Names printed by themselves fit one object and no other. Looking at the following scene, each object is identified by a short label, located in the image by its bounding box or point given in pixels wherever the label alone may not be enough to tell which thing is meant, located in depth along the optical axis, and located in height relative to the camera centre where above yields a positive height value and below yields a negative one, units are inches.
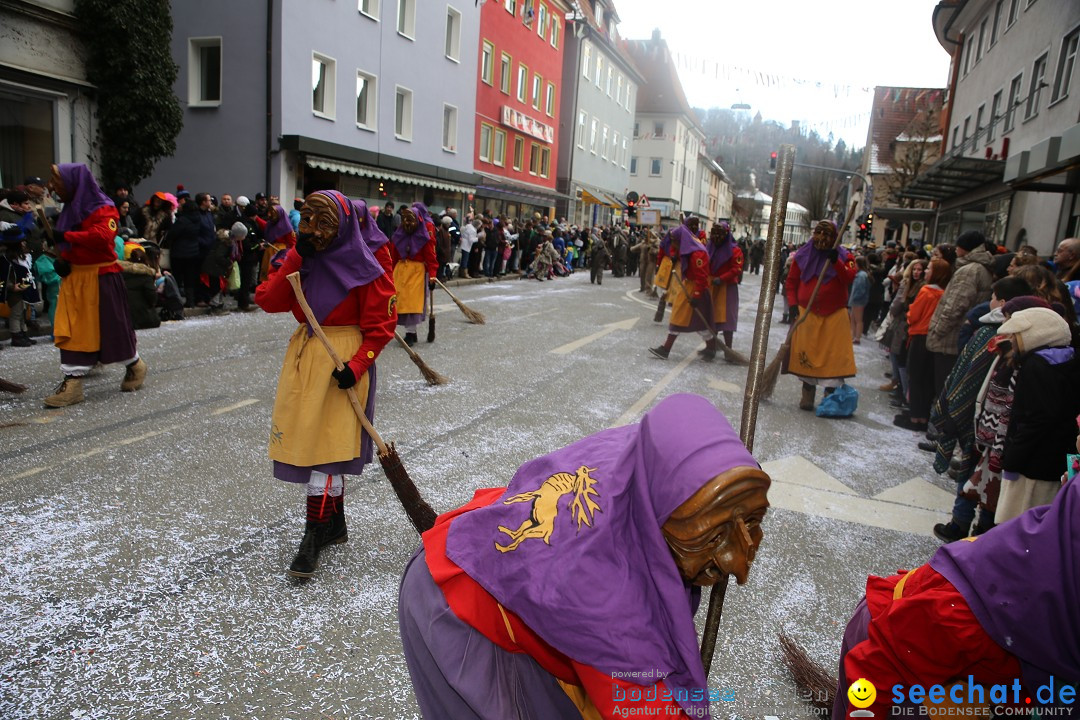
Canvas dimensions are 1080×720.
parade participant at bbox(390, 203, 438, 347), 380.5 -19.0
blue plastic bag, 320.2 -61.7
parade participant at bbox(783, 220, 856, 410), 314.7 -28.2
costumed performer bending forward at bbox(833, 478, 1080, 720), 60.4 -29.5
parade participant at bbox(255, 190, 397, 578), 143.3 -26.6
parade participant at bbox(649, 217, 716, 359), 424.5 -28.2
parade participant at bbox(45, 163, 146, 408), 250.5 -30.9
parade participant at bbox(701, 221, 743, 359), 437.4 -15.4
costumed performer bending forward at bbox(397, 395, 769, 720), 53.1 -25.6
